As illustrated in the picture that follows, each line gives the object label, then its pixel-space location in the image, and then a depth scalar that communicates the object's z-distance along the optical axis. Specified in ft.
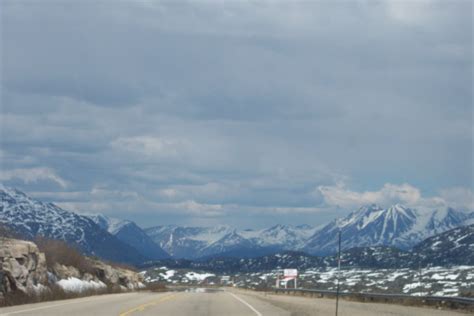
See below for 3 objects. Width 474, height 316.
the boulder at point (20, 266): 144.56
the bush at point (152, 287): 355.56
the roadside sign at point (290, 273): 354.33
